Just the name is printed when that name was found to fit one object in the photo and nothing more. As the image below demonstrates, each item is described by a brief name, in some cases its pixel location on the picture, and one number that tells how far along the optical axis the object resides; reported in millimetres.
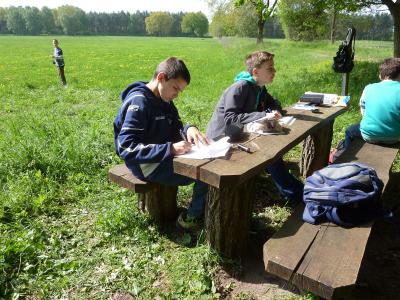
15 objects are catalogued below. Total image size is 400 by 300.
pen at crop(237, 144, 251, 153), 2754
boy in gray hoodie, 3611
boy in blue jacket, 2721
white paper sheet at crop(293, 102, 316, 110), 4348
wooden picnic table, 2379
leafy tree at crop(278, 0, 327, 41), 13750
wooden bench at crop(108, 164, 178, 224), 3060
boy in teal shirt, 3785
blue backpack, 2414
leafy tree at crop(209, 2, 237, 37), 51209
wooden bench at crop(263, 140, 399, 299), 1906
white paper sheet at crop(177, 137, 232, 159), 2585
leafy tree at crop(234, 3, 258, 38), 49094
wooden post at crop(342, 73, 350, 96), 5402
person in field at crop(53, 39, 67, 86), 12367
